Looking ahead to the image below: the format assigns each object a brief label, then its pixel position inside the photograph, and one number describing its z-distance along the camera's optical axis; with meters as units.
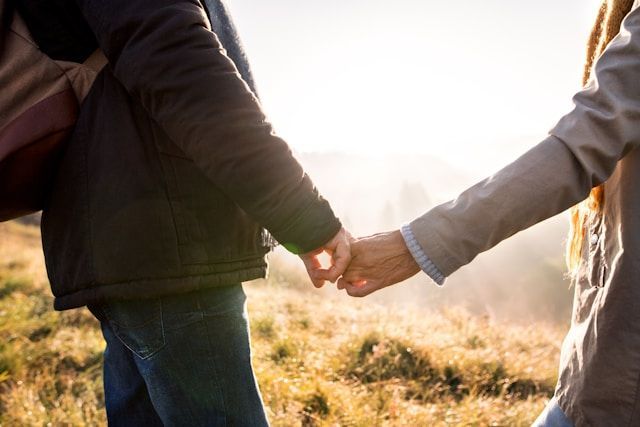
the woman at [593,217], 1.11
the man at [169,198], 1.10
